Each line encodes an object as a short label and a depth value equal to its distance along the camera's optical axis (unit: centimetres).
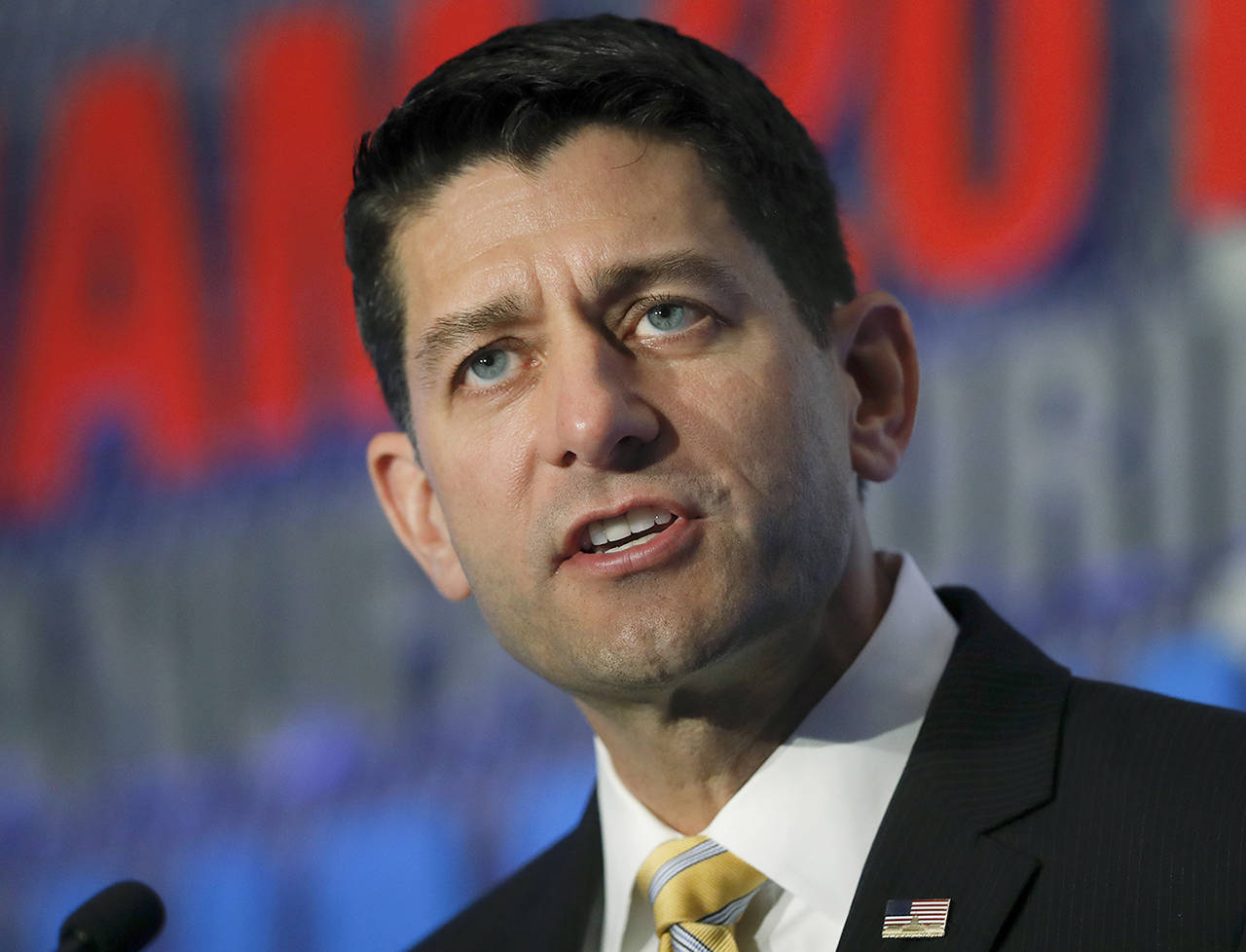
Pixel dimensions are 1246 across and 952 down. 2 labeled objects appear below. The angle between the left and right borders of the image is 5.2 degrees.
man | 444
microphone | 445
